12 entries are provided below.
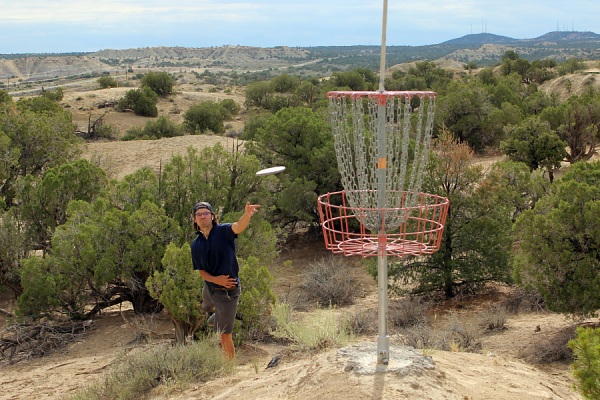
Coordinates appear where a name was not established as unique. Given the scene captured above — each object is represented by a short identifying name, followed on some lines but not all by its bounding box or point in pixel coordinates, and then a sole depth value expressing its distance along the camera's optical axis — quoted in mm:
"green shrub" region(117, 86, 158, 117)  38062
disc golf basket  4234
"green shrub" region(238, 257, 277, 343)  8625
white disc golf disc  4941
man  6129
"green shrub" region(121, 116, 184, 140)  31316
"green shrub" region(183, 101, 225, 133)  33406
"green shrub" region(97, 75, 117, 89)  53188
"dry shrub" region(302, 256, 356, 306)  12453
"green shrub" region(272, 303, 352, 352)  6613
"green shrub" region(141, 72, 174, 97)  45156
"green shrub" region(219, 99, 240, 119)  38500
